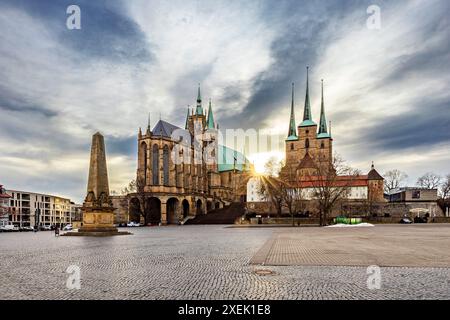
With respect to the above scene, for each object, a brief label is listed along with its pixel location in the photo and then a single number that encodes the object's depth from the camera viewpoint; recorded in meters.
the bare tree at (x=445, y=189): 82.88
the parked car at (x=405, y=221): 55.50
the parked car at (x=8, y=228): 53.74
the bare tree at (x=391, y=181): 98.05
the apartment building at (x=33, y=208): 113.34
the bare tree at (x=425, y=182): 91.39
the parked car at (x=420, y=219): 57.99
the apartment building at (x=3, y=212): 75.14
